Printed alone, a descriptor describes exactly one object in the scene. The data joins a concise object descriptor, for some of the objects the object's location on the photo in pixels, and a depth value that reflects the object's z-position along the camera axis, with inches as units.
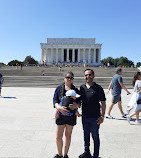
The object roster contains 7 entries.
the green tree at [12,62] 3526.1
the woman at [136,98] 196.9
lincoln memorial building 2896.2
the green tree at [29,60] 3595.0
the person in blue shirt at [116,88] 221.3
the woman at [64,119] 108.5
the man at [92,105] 112.0
